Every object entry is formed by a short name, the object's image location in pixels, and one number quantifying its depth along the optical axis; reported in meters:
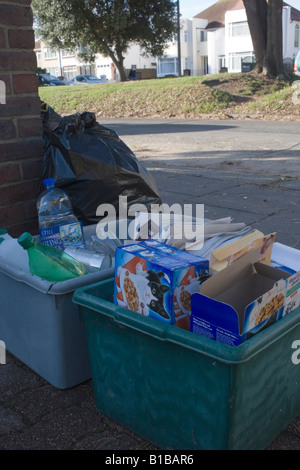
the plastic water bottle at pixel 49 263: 2.21
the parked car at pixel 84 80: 45.57
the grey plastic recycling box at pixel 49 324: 2.10
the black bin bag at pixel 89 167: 3.00
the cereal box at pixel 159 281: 1.72
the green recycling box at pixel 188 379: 1.56
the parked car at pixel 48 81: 39.94
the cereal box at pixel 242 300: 1.60
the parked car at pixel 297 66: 19.64
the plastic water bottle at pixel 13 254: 2.31
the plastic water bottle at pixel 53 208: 2.94
